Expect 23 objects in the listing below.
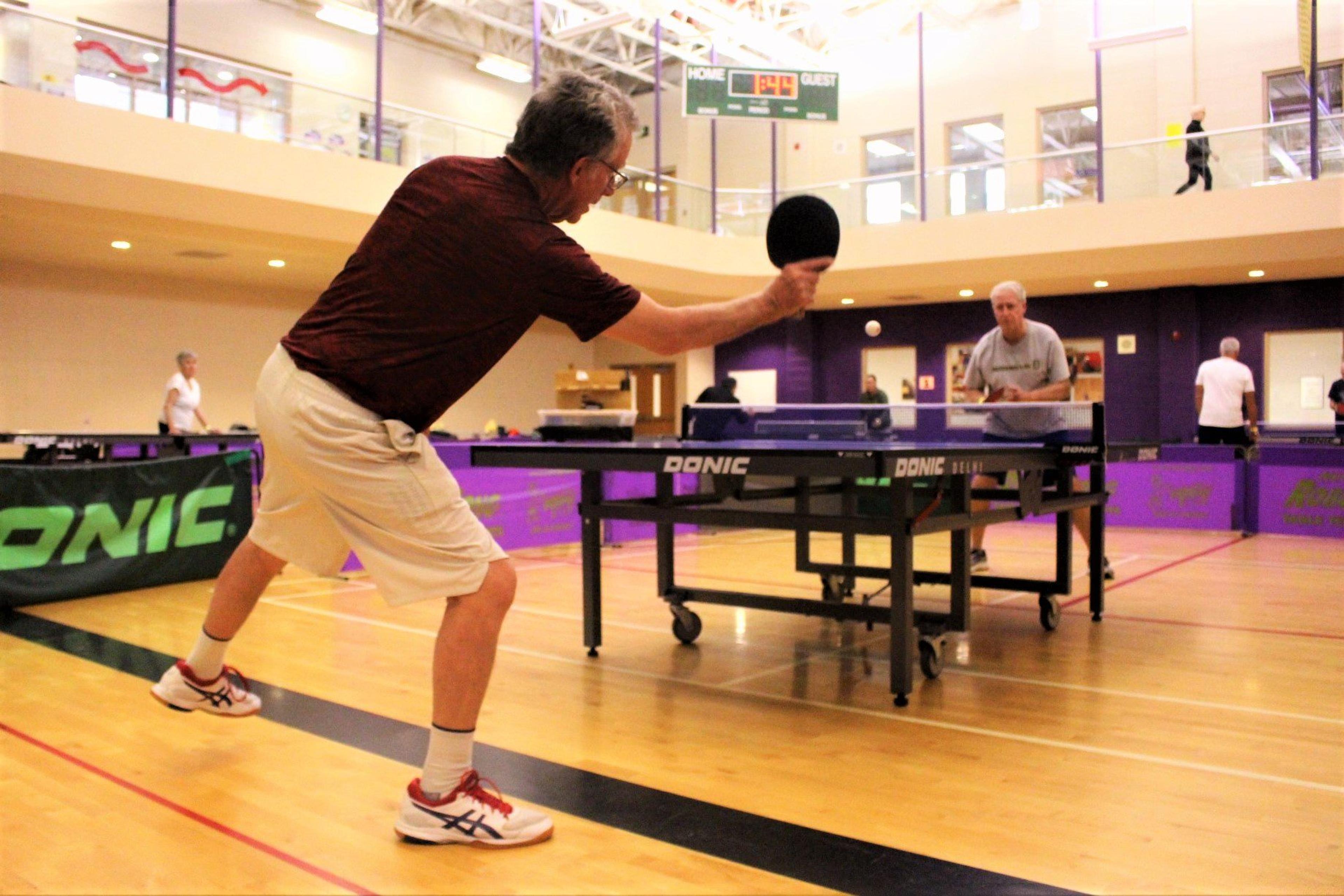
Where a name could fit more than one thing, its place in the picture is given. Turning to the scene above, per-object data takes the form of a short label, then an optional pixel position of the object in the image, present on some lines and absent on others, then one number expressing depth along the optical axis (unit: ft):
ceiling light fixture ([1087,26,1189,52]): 45.09
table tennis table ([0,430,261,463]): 26.91
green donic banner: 18.40
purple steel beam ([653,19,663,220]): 51.24
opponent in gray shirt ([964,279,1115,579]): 17.98
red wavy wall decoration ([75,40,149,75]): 31.81
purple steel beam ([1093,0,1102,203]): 45.11
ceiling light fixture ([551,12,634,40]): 54.29
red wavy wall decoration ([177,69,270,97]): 35.06
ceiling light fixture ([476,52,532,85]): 62.23
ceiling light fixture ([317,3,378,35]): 54.24
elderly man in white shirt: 34.78
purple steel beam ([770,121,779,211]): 53.93
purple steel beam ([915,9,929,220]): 49.70
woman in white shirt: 32.09
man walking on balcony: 42.91
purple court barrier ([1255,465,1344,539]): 30.89
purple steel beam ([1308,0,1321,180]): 39.83
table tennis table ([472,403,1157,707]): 11.44
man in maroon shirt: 7.25
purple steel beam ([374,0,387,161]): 40.37
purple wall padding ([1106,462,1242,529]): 32.73
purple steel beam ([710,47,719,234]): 53.42
